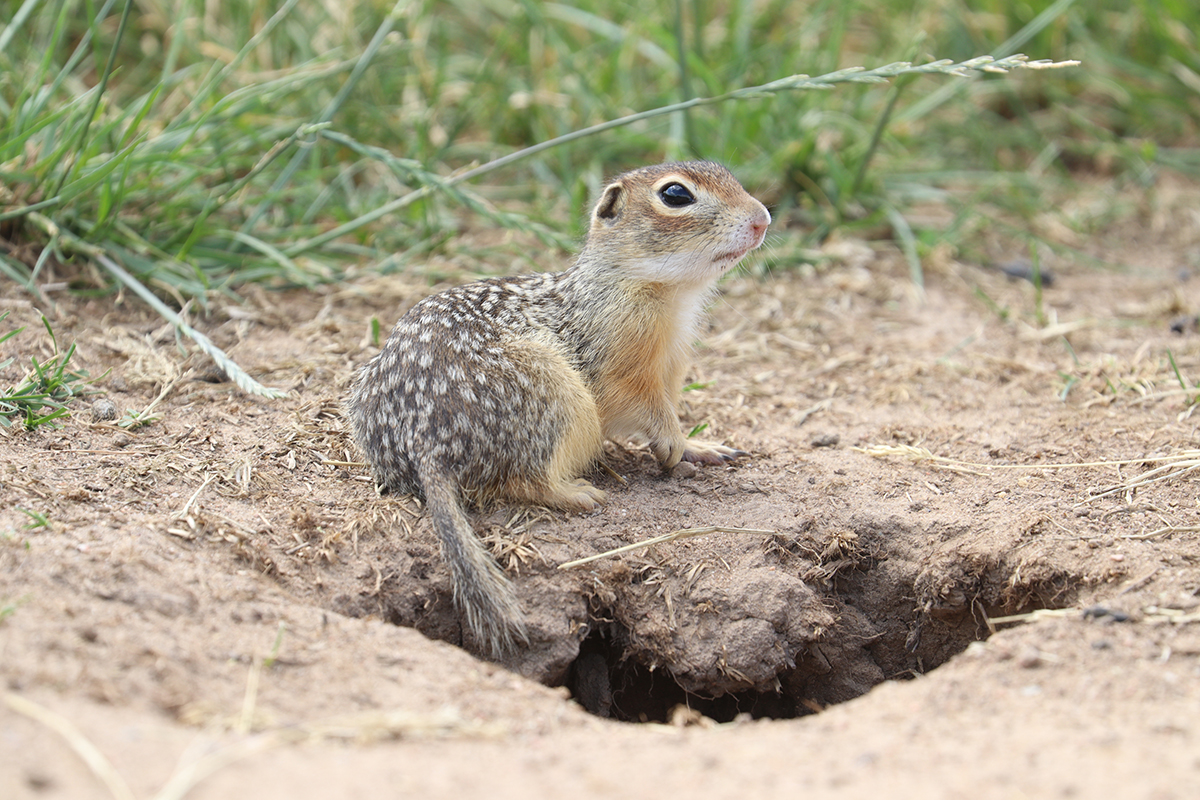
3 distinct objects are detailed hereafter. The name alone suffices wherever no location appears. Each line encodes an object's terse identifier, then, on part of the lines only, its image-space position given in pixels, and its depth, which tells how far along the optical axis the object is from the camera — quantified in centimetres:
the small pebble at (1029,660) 597
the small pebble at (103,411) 848
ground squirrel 752
